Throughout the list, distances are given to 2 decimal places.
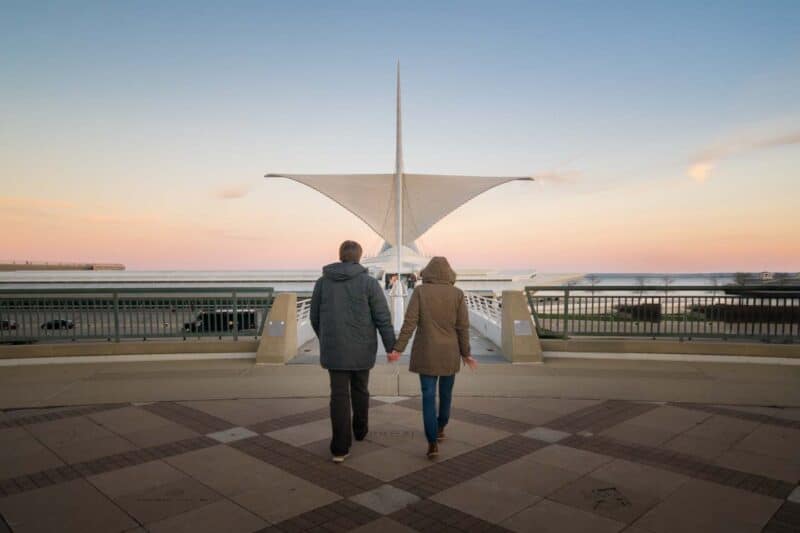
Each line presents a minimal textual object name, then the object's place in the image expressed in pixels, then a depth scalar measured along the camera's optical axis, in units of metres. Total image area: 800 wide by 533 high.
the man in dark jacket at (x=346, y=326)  5.11
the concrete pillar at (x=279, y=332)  10.00
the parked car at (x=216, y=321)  11.11
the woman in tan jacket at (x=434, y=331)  5.09
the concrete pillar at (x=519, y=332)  10.06
